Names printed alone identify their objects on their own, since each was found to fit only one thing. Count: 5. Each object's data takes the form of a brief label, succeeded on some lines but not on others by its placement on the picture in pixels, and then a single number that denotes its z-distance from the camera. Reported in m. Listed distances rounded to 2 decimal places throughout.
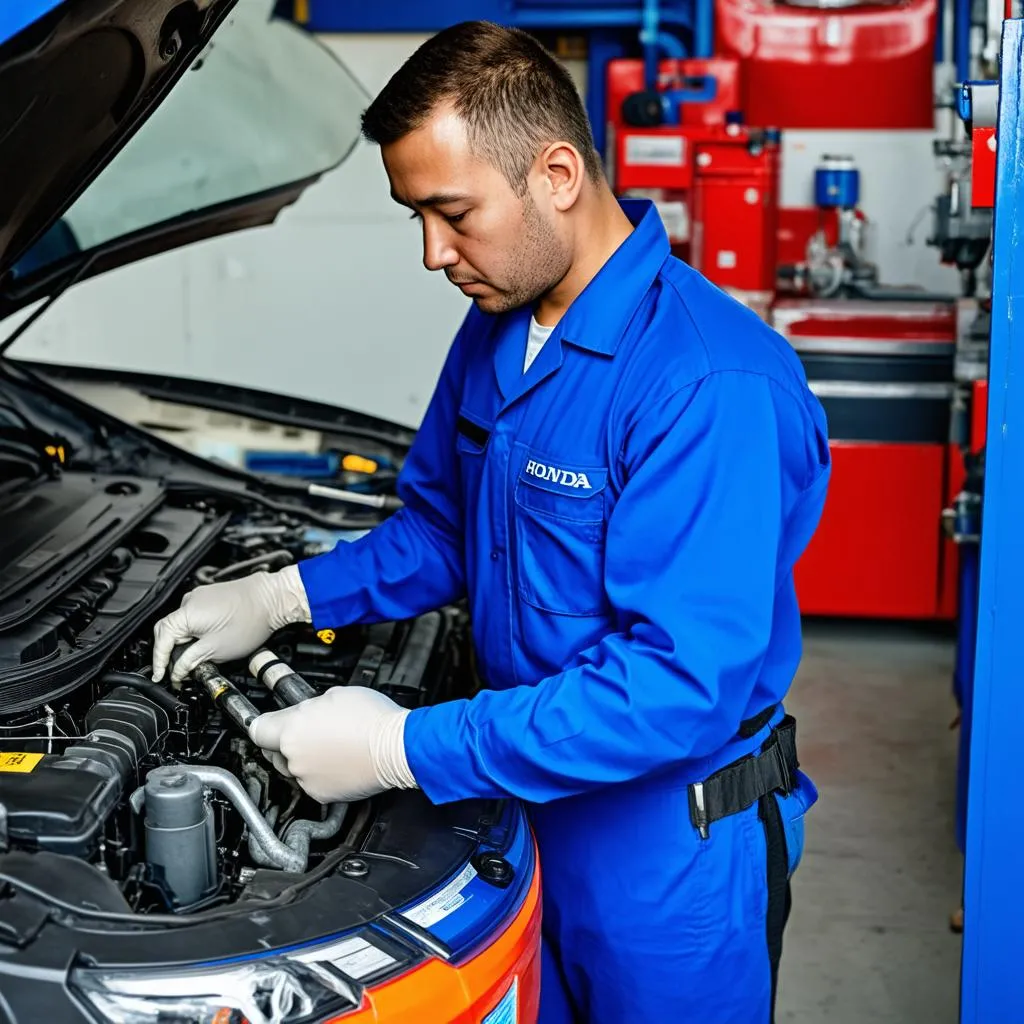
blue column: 1.80
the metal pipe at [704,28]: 5.09
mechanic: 1.47
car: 1.27
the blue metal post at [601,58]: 5.50
